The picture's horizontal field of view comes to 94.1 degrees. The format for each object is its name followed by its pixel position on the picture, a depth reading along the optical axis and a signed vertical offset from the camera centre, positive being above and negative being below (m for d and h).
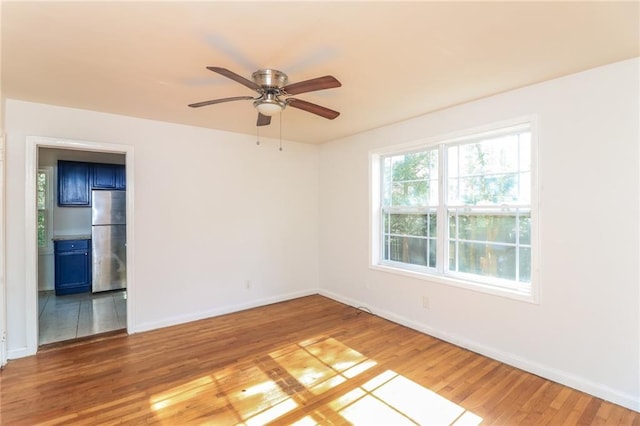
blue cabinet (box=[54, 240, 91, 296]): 5.00 -0.91
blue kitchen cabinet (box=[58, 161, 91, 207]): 5.20 +0.52
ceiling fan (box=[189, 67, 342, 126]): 2.09 +0.86
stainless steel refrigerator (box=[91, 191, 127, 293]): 5.15 -0.48
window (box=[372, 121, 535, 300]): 2.82 +0.02
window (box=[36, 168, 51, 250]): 5.15 +0.05
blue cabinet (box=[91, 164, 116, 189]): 5.42 +0.68
